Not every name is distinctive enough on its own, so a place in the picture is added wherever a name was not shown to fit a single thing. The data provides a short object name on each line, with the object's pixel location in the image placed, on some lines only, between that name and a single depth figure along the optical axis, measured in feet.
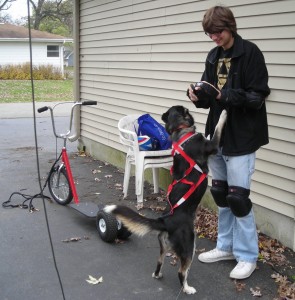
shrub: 108.17
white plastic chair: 17.75
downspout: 28.45
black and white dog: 10.64
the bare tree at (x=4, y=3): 152.93
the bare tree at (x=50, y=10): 173.40
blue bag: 17.99
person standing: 10.41
